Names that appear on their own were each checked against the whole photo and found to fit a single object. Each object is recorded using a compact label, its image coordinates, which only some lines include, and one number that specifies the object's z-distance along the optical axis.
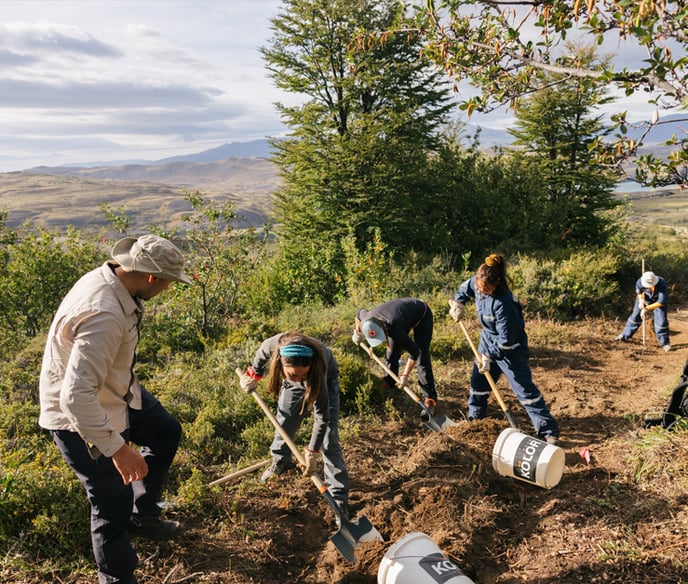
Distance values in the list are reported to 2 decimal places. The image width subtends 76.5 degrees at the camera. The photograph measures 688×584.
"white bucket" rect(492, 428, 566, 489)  3.82
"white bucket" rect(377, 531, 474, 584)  2.62
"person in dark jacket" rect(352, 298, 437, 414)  5.12
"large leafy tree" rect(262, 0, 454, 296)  13.66
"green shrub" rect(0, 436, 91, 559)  3.20
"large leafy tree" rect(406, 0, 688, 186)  2.29
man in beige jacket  2.33
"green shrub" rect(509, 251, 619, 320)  9.42
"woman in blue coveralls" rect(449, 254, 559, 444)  4.54
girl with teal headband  3.38
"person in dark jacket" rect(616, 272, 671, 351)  7.97
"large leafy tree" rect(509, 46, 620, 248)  15.18
